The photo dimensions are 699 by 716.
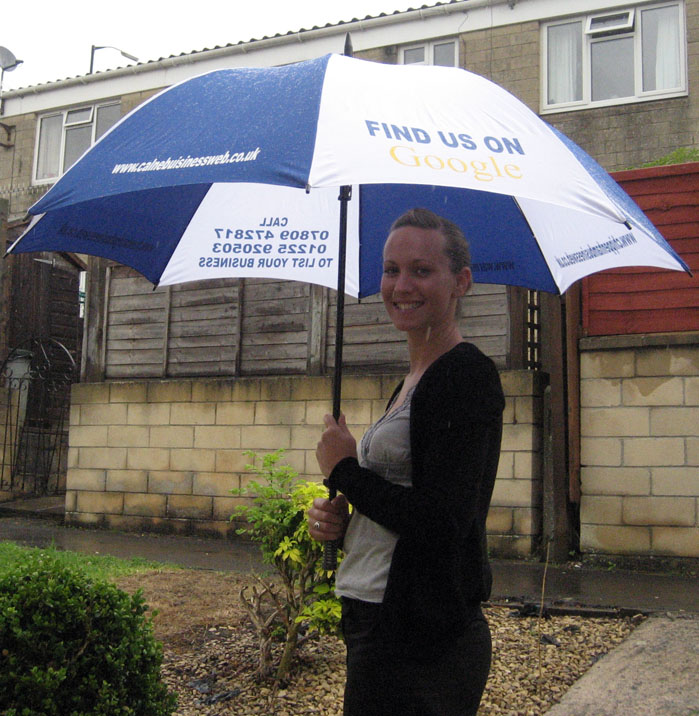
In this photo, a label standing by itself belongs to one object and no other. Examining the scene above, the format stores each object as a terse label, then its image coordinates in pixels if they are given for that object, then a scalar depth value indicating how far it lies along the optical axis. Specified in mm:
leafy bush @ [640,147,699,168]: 8109
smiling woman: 1826
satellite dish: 18766
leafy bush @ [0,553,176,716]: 2812
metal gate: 12078
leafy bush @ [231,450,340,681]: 4094
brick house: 7277
